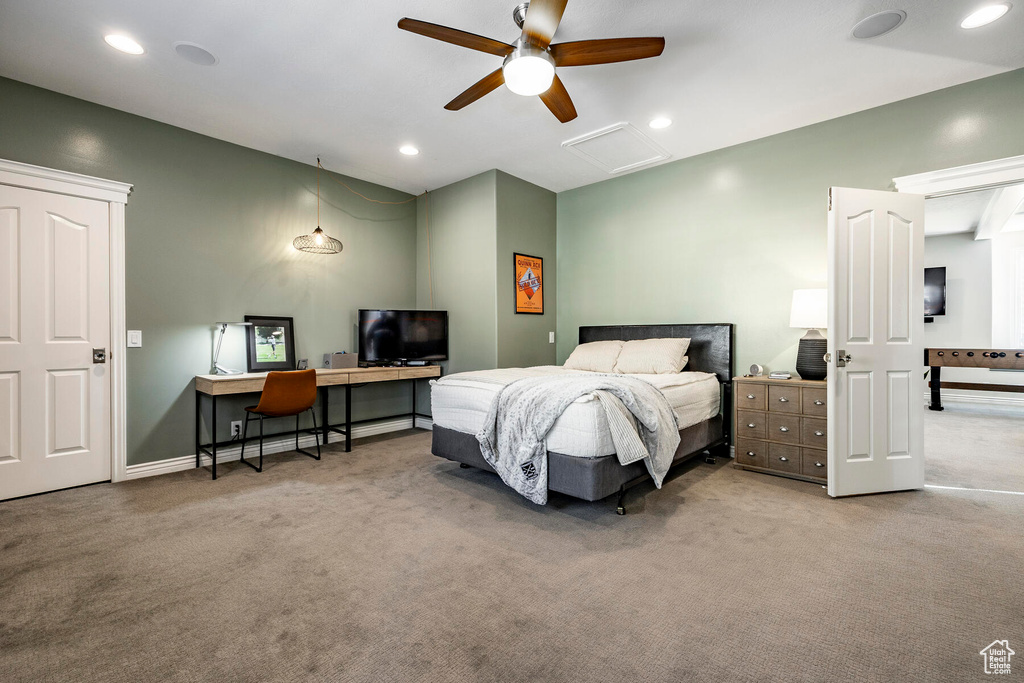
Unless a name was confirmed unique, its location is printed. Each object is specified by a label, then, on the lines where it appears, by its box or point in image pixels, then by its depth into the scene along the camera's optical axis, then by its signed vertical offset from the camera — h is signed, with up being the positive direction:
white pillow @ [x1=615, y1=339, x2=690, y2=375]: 4.09 -0.16
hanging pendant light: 4.22 +0.92
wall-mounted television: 3.66 +0.39
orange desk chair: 3.62 -0.45
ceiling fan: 2.12 +1.45
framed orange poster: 5.04 +0.63
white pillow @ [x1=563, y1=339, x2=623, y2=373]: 4.40 -0.17
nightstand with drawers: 3.29 -0.67
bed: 2.61 -0.63
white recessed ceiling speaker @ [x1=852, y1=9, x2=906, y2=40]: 2.45 +1.75
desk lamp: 3.96 -0.21
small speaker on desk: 4.48 -0.21
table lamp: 3.42 +0.11
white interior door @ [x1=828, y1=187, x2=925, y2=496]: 3.02 +0.01
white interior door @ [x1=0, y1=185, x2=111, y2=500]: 3.07 +0.00
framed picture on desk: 4.16 -0.03
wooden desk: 3.56 -0.37
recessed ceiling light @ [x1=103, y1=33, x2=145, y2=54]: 2.64 +1.76
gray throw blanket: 2.70 -0.54
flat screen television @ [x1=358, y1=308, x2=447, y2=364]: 4.76 +0.05
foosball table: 3.65 -0.19
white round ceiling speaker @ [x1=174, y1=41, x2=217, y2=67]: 2.72 +1.76
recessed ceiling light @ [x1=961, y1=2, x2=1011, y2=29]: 2.40 +1.75
